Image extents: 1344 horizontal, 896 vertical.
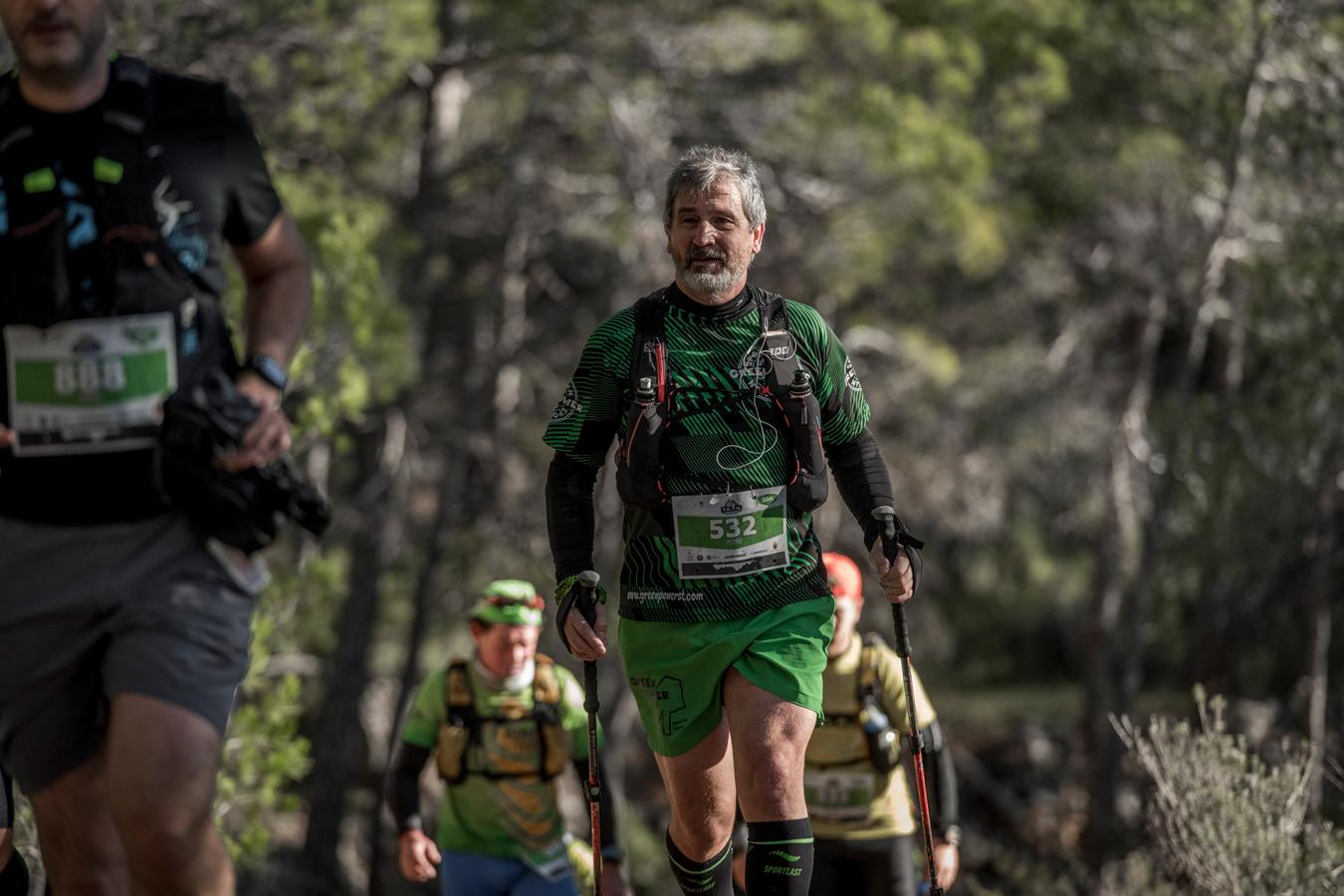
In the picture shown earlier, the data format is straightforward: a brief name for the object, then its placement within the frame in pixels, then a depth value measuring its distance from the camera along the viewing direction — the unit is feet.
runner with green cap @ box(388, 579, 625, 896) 42.93
